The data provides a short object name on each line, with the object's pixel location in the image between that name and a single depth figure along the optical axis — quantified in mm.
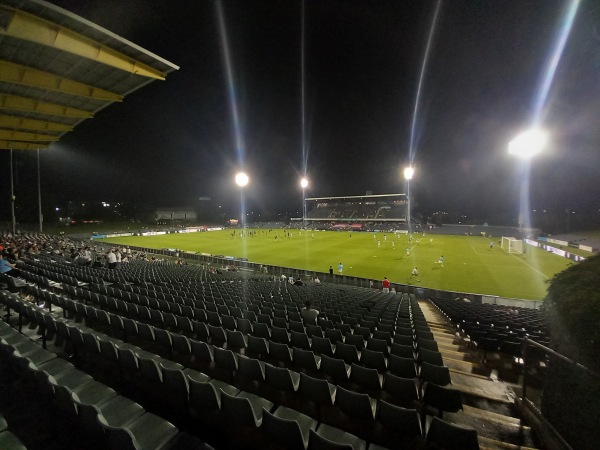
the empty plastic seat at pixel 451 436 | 2836
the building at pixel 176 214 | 92500
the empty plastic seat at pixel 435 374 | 4711
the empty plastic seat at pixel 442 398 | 3896
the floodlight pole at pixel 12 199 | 32144
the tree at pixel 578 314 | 3769
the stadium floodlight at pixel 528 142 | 29188
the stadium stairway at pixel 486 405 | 3838
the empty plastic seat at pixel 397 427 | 3266
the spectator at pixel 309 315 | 8250
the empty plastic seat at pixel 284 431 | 2878
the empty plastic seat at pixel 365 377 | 4523
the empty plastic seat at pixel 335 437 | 2662
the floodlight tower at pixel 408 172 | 45766
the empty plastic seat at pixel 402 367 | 4910
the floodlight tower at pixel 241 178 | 49938
